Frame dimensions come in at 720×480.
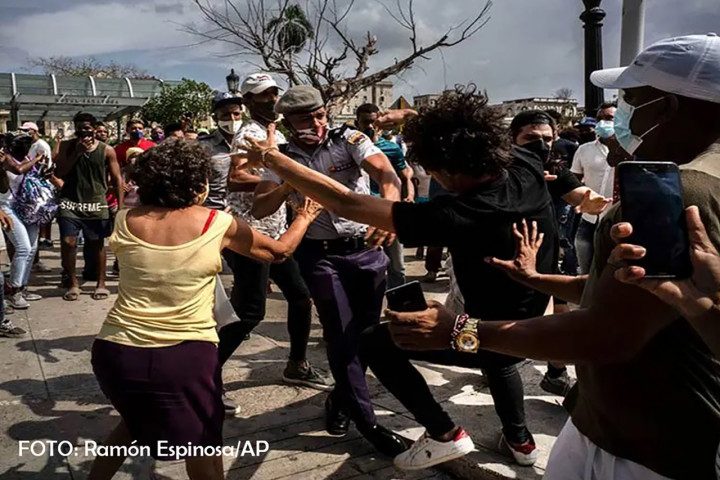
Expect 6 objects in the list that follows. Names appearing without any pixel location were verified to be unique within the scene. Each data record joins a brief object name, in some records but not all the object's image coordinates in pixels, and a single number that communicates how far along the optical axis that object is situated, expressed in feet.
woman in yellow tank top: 8.27
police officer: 11.33
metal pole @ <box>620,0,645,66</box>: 20.42
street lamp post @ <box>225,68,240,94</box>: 36.42
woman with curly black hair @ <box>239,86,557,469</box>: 7.97
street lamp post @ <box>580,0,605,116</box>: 23.85
